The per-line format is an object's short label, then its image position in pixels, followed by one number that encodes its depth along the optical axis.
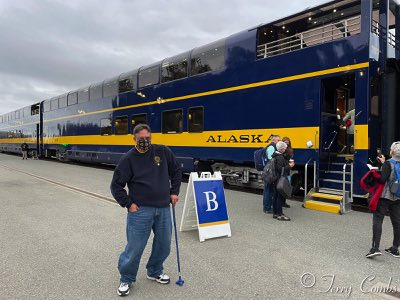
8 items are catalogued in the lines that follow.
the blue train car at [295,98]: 7.35
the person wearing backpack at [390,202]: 4.45
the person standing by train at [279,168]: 6.70
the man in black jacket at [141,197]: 3.47
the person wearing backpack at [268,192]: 7.13
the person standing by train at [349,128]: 8.28
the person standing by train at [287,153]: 7.08
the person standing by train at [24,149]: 26.38
